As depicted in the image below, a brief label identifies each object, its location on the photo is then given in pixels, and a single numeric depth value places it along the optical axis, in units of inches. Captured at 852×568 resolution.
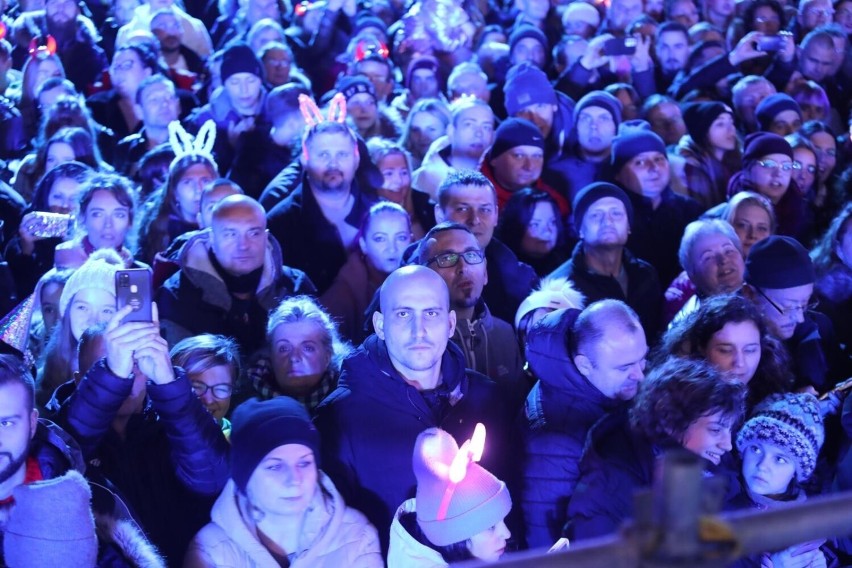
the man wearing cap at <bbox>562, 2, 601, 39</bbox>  345.1
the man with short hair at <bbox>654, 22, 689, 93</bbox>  328.2
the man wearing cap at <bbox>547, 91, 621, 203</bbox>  247.3
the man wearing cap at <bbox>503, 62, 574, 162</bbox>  267.7
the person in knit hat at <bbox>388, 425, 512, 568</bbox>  109.0
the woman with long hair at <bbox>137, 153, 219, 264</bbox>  206.4
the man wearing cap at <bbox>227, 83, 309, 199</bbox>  245.9
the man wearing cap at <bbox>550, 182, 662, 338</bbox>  194.9
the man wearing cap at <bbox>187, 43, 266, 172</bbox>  255.4
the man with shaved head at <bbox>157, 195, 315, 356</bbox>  172.2
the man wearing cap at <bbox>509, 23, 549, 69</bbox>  317.4
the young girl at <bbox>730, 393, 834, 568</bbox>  133.5
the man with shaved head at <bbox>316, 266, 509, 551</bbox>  129.7
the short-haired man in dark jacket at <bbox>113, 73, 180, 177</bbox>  253.8
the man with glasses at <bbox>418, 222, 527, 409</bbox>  165.8
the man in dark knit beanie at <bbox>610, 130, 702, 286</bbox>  230.5
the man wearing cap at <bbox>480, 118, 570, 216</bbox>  234.1
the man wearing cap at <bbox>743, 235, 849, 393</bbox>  175.0
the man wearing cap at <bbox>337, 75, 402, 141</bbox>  265.8
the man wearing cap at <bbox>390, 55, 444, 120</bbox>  292.2
